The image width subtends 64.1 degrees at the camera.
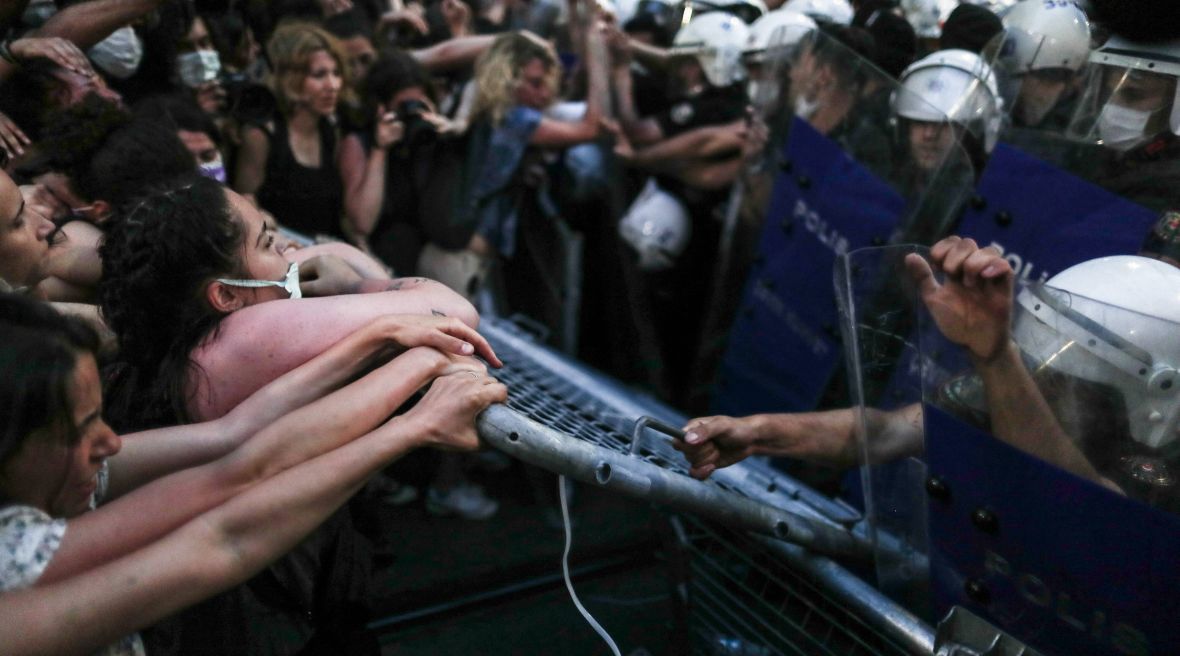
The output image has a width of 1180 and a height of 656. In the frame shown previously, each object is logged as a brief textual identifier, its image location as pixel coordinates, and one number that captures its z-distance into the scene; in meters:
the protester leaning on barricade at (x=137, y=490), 1.38
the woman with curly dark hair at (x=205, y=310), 2.01
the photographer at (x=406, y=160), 4.38
